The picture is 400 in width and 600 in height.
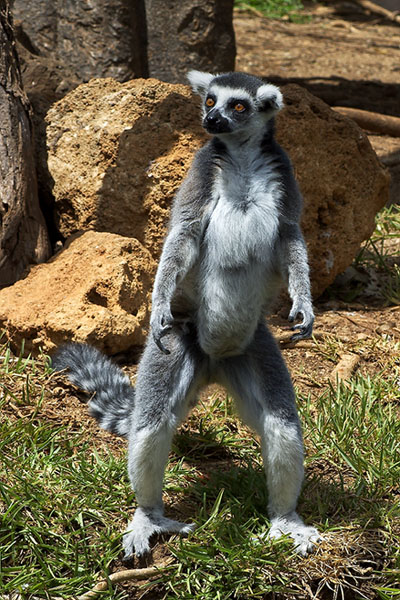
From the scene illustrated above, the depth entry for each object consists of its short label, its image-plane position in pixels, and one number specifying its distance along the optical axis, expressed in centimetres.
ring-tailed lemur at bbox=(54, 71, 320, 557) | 698
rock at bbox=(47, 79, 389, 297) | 1113
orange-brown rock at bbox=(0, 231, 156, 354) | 966
